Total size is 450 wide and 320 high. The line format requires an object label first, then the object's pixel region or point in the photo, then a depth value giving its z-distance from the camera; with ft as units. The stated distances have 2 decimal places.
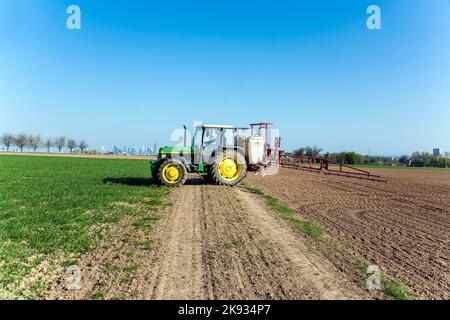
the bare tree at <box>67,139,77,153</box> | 458.91
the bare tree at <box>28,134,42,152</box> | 412.57
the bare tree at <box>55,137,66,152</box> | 449.89
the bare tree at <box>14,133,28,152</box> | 407.64
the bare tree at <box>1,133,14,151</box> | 406.21
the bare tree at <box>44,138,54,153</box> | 433.23
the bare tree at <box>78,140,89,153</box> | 458.09
